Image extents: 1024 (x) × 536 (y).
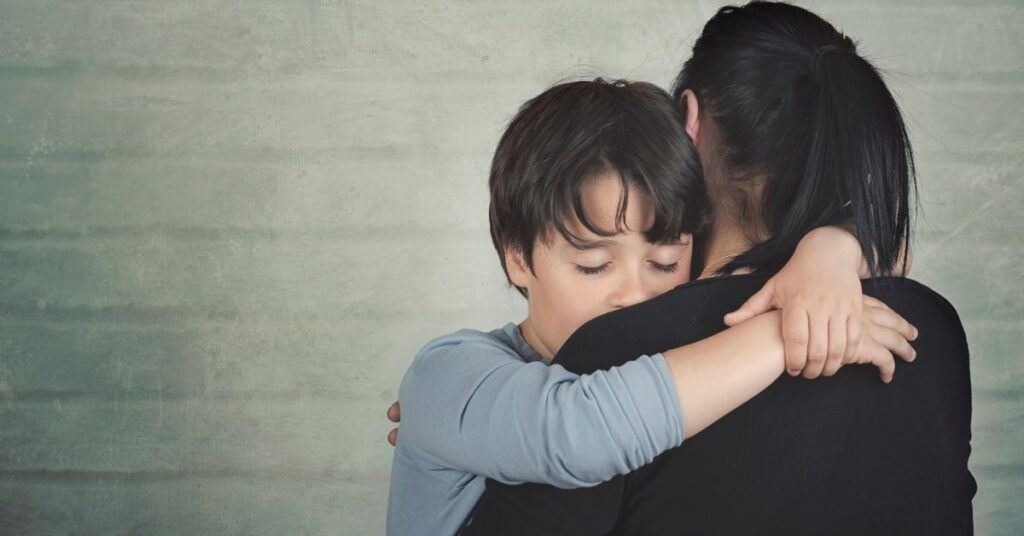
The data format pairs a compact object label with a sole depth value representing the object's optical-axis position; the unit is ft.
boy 3.28
